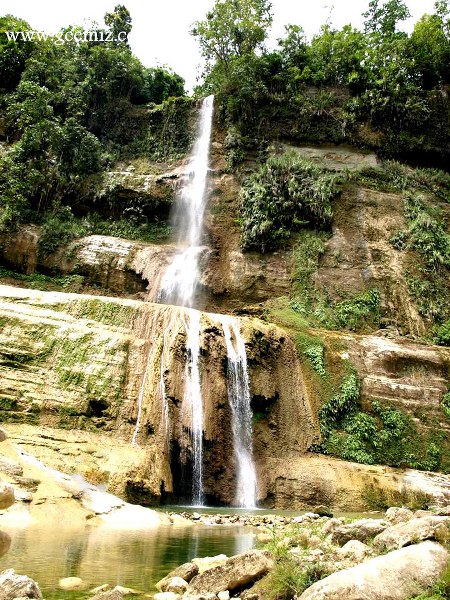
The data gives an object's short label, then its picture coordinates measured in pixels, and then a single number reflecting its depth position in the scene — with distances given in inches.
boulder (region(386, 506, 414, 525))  316.9
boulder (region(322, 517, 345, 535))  308.1
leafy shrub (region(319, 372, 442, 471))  721.6
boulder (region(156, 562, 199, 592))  224.7
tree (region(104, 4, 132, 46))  1475.1
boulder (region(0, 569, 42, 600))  178.2
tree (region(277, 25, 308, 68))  1331.2
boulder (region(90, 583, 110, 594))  204.6
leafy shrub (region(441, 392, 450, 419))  758.5
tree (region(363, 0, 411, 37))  1504.7
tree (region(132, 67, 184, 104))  1441.9
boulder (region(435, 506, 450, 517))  316.6
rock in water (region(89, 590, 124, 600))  175.8
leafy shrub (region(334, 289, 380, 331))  967.1
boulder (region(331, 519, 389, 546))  263.3
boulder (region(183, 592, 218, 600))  191.2
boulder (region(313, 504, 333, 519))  523.1
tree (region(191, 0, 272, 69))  1307.8
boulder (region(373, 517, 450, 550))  189.8
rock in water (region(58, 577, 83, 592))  210.5
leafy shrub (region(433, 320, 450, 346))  957.4
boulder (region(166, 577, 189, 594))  212.2
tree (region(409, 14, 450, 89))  1288.1
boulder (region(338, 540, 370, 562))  213.8
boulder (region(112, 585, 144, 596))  204.5
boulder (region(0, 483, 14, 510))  181.9
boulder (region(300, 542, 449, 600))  158.4
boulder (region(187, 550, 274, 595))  206.2
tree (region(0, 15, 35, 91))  1304.1
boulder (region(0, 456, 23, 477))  390.3
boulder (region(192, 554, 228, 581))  254.6
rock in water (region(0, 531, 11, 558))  172.8
